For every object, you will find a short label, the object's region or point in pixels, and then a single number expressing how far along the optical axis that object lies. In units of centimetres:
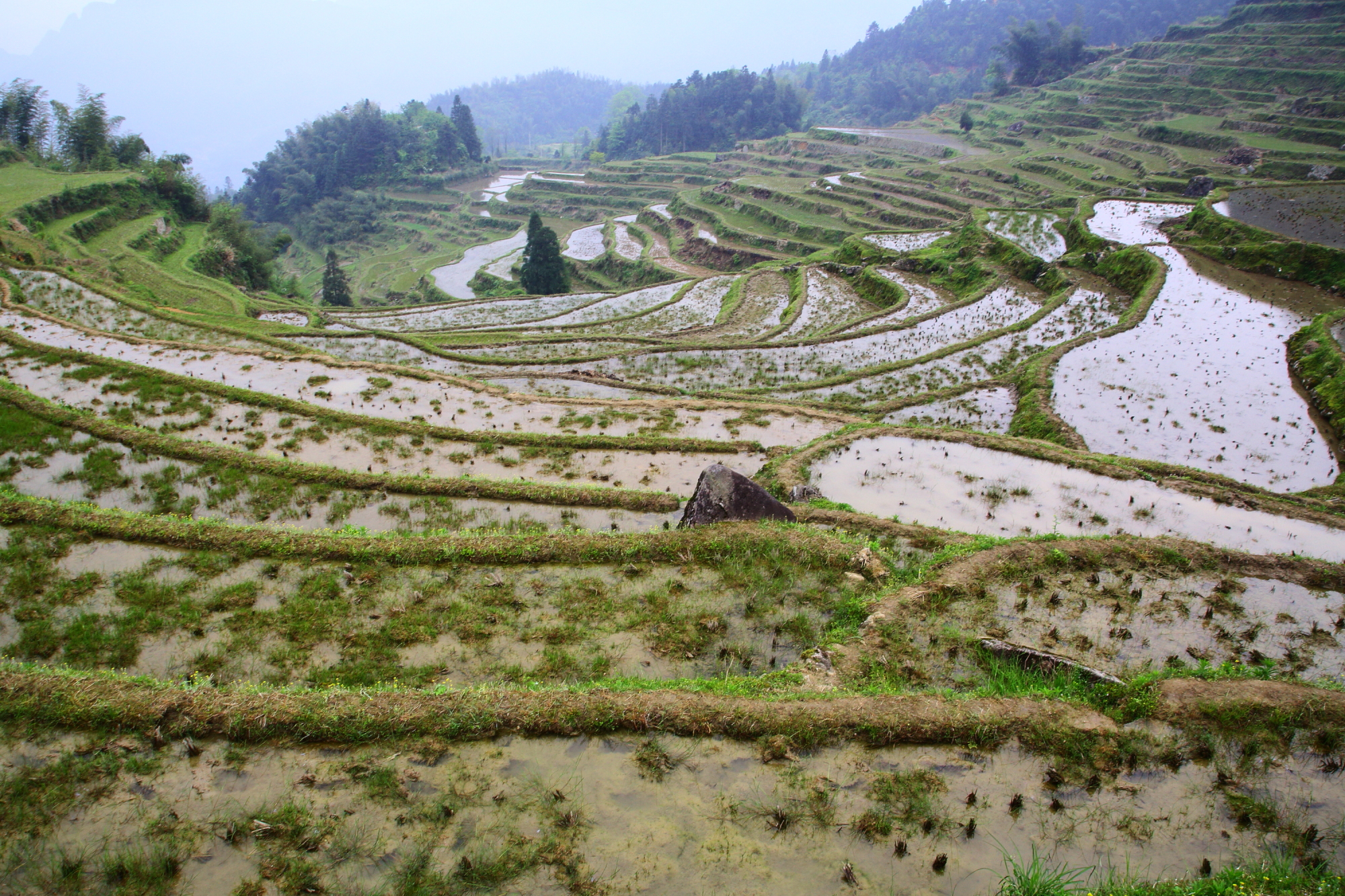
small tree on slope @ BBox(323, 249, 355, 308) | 4156
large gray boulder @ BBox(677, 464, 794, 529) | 888
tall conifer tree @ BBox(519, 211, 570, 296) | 3978
